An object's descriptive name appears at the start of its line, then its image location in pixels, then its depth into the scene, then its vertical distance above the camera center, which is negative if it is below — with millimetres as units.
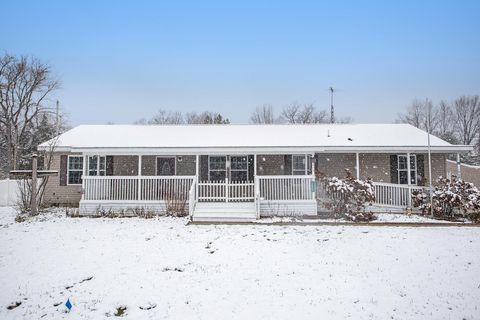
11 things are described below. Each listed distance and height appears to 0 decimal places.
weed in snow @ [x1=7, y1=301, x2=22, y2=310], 5484 -2285
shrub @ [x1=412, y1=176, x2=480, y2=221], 12375 -1244
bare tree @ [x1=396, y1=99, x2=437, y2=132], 42312 +7071
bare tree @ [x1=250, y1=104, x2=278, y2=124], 46903 +7869
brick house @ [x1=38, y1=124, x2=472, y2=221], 13273 +272
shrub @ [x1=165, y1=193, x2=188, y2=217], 12951 -1460
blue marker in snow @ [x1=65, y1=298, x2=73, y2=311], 5374 -2227
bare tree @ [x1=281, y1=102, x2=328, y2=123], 44562 +7707
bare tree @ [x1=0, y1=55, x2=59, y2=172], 29014 +6365
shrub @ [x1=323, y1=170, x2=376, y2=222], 12078 -1043
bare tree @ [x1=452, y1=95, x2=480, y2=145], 41531 +6551
